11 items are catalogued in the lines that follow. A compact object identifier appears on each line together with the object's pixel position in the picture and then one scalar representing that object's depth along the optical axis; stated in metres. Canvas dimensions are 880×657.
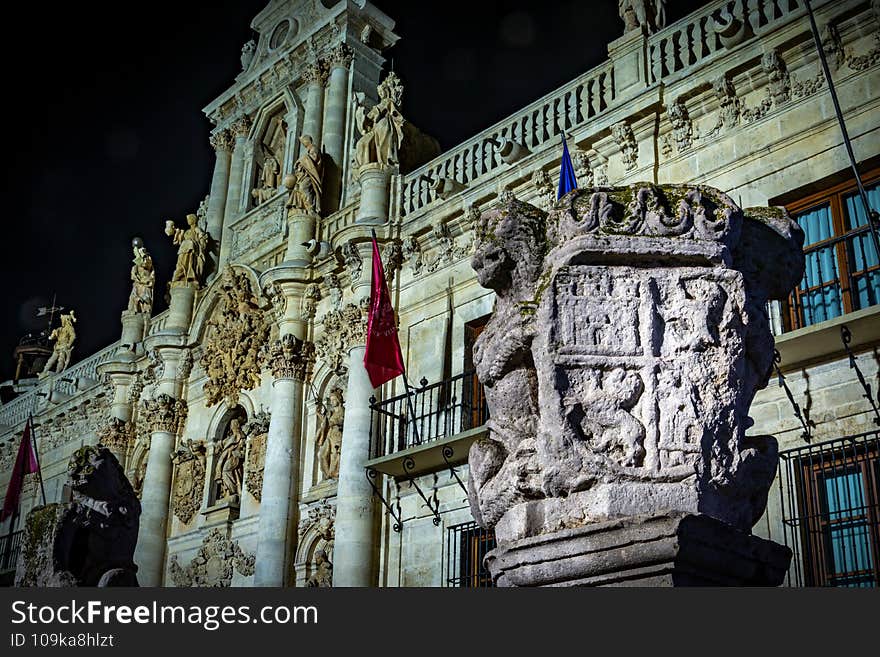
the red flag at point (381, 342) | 11.98
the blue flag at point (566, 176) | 11.09
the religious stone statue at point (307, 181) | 15.84
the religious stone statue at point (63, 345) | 24.47
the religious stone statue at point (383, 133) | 14.70
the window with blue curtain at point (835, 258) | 9.19
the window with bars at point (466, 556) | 11.16
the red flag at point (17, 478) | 17.25
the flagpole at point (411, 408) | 11.66
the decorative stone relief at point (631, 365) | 3.63
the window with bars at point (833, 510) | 8.15
